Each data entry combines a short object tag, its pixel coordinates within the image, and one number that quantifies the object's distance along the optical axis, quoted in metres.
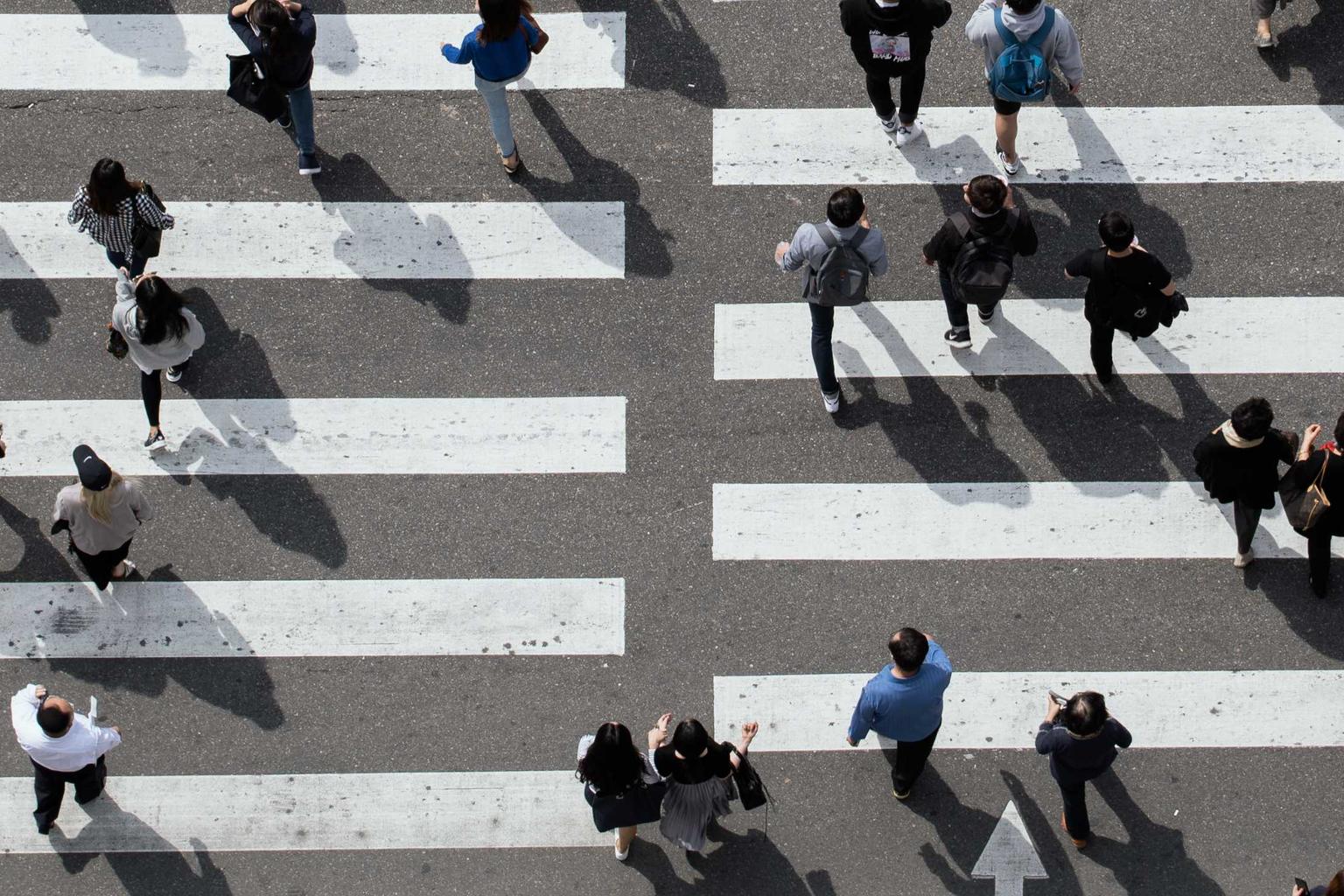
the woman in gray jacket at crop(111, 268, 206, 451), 17.36
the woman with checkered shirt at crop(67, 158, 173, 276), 17.75
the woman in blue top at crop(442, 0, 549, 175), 18.22
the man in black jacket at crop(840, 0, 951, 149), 18.37
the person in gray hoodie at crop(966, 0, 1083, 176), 18.11
